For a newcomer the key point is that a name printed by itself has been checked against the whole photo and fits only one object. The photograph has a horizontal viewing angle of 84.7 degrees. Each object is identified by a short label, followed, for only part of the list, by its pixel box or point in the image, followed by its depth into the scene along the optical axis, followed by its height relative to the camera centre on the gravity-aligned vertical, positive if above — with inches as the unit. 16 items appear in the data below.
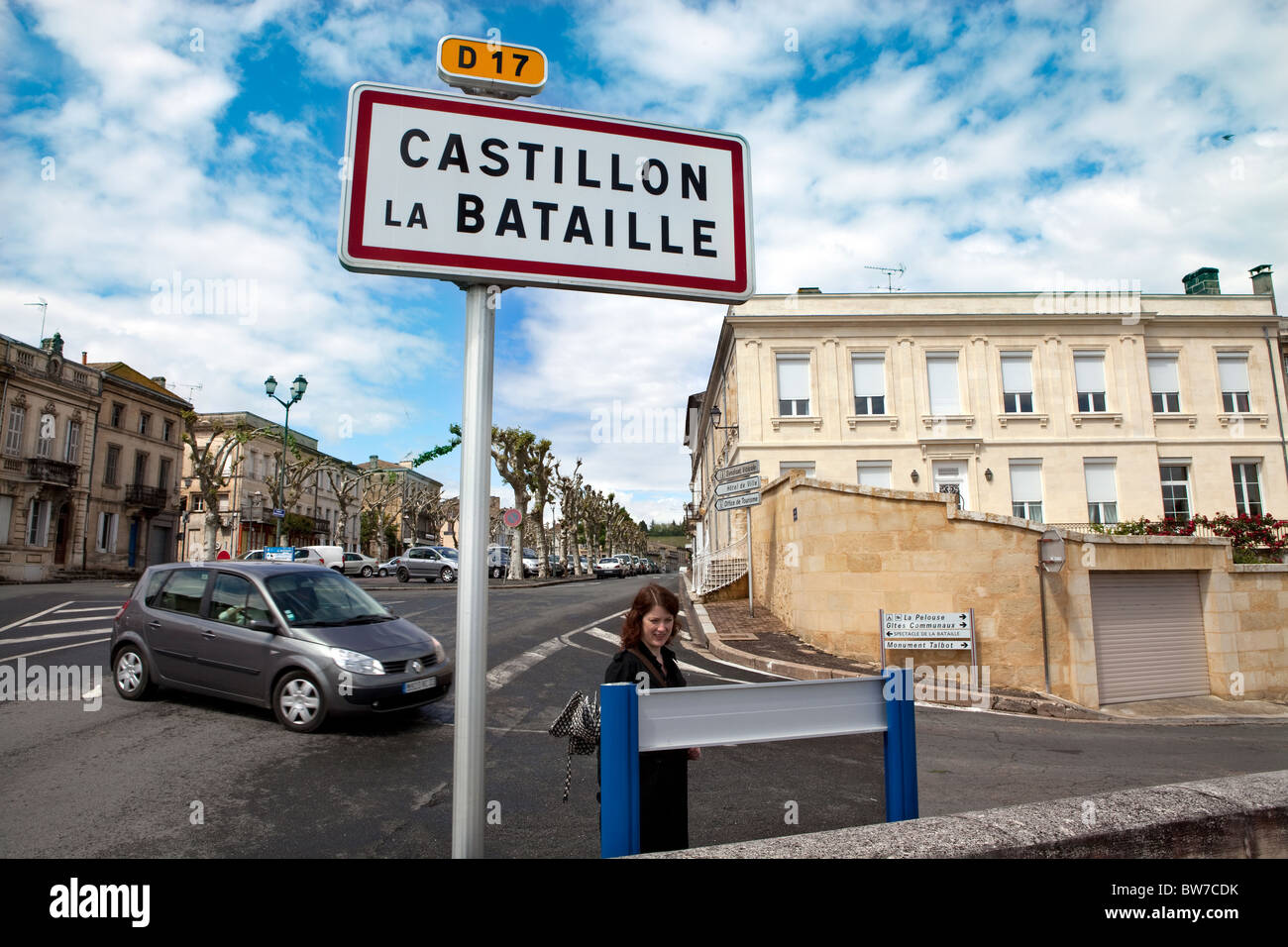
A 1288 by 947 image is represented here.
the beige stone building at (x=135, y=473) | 1496.1 +198.2
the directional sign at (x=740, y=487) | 617.0 +64.3
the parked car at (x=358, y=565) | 1558.8 -7.7
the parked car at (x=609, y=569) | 1908.2 -23.2
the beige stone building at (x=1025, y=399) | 964.6 +221.5
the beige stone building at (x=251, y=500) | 2119.8 +194.3
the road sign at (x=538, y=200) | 72.1 +38.7
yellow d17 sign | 76.4 +53.5
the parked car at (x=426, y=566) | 1352.1 -9.2
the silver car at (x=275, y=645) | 253.0 -31.5
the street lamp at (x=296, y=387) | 1065.9 +262.2
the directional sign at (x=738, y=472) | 618.2 +78.9
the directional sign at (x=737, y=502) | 613.9 +50.7
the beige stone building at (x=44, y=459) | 1263.5 +194.7
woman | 98.5 -20.6
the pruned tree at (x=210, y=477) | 1165.2 +148.4
